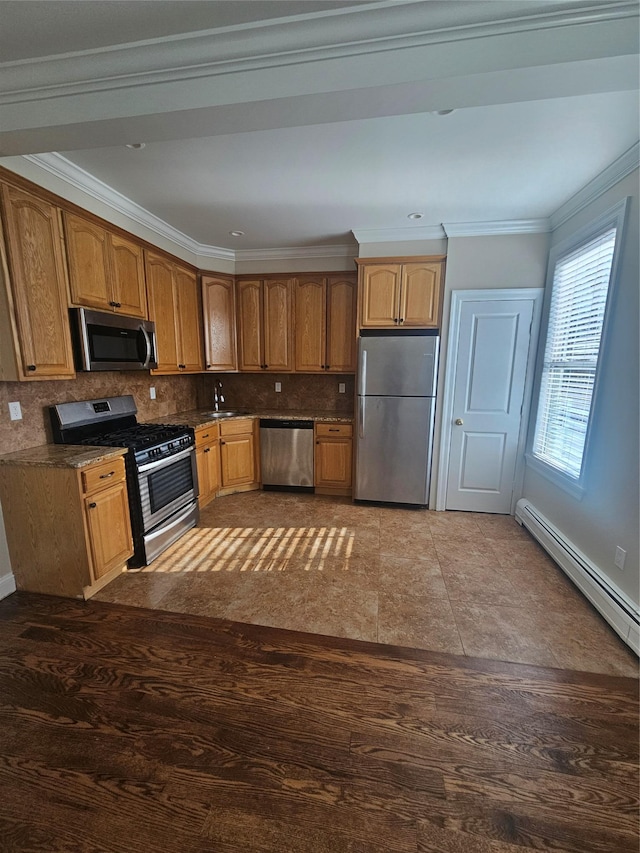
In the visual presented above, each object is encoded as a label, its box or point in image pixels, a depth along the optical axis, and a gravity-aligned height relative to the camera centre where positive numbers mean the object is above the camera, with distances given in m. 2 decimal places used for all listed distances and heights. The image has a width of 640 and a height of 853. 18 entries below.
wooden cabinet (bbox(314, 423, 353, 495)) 3.85 -1.00
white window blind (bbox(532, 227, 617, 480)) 2.35 +0.13
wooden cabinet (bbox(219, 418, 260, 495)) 3.88 -1.01
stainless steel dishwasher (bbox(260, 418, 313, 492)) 3.93 -1.00
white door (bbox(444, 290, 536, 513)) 3.21 -0.29
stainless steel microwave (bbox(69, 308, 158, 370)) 2.41 +0.18
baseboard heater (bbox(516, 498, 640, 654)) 1.87 -1.32
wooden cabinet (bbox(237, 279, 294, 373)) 4.00 +0.48
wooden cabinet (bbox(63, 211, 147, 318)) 2.38 +0.72
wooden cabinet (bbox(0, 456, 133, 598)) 2.13 -1.01
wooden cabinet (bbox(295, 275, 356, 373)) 3.88 +0.49
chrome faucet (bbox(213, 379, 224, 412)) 4.48 -0.38
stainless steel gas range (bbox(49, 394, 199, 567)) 2.54 -0.75
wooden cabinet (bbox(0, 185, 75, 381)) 1.99 +0.42
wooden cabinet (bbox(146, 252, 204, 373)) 3.23 +0.51
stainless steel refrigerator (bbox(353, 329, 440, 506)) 3.38 -0.47
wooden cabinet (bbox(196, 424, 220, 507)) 3.53 -1.00
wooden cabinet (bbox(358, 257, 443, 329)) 3.33 +0.71
